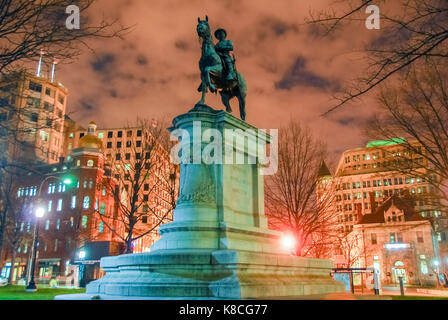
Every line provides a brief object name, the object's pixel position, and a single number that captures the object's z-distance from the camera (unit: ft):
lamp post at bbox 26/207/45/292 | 67.27
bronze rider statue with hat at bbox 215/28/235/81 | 49.25
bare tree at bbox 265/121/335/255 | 85.15
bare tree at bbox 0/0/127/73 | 32.17
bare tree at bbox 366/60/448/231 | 61.26
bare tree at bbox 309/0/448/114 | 22.30
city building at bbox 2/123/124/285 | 220.64
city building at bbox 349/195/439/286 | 236.63
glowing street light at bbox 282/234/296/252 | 80.59
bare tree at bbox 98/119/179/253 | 88.89
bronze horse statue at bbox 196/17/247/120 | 46.60
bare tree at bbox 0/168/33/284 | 125.10
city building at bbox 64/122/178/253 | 276.31
